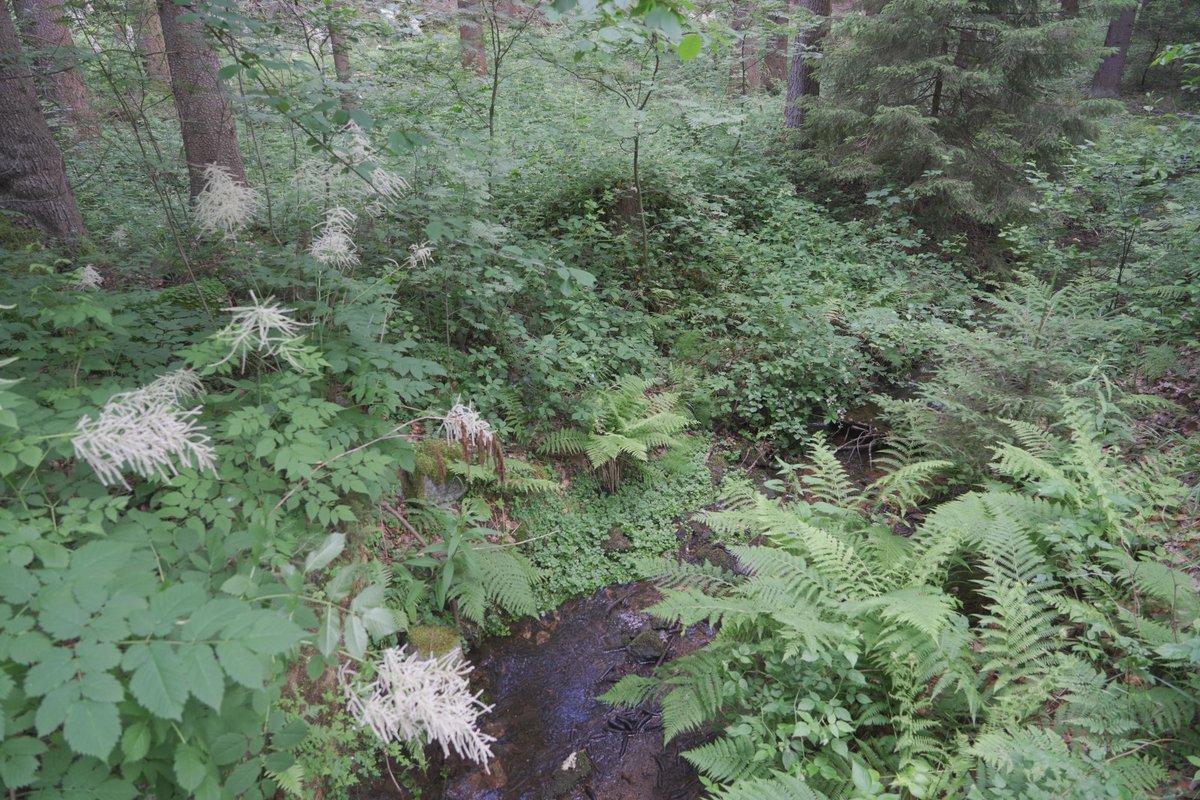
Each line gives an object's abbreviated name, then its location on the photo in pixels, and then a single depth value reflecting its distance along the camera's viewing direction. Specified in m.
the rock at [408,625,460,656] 3.72
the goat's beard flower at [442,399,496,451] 3.10
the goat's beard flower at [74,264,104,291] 3.21
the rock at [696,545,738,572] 4.93
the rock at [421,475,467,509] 4.44
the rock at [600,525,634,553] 5.03
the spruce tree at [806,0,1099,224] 7.82
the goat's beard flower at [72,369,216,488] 1.90
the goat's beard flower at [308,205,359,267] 3.45
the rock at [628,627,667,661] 4.22
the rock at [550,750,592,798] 3.39
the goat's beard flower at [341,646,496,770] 1.95
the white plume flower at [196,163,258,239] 3.42
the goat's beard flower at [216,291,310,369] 2.40
